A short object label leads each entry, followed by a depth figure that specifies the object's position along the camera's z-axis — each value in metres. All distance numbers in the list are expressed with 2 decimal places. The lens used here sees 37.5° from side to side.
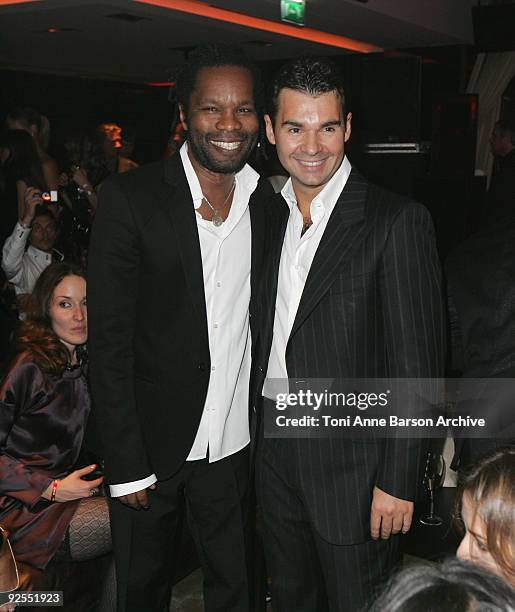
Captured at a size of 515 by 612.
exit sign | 6.39
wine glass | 2.45
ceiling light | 6.91
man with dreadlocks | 1.78
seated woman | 2.22
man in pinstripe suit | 1.65
